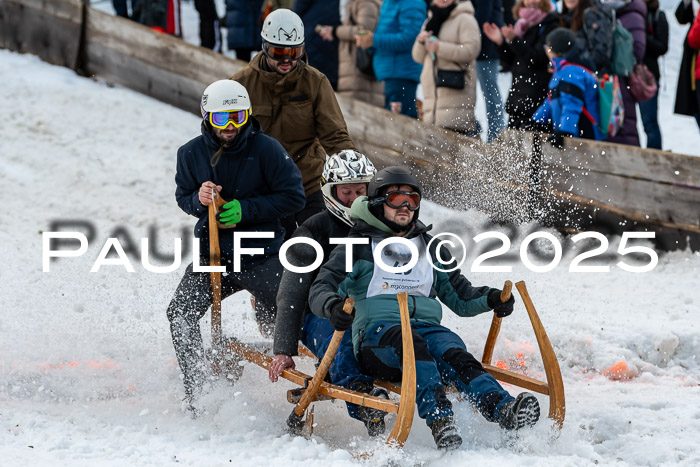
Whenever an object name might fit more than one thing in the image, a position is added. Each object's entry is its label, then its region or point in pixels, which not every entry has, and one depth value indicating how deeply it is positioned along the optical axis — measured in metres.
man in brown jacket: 13.10
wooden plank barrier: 17.81
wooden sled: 9.41
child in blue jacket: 17.45
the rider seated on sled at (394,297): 10.06
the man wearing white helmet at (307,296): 10.55
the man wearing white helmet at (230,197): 11.63
